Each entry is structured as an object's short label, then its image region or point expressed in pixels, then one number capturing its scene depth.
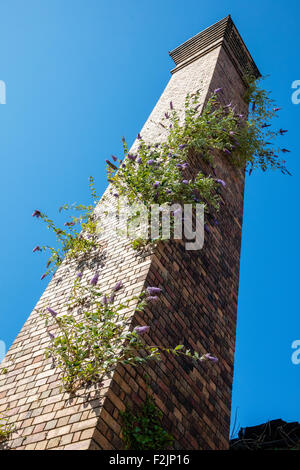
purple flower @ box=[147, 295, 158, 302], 3.87
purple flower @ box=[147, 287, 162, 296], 3.94
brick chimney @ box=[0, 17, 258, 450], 3.27
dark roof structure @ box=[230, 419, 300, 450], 4.43
